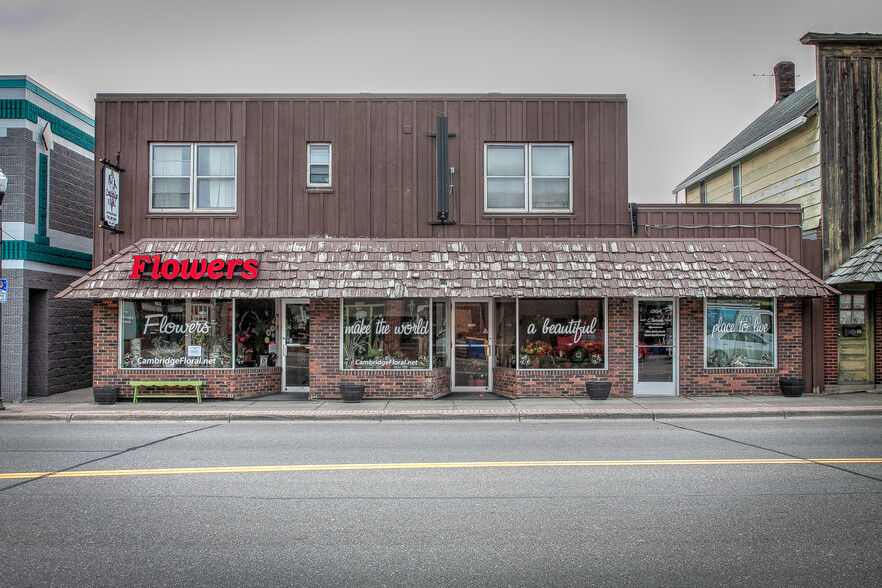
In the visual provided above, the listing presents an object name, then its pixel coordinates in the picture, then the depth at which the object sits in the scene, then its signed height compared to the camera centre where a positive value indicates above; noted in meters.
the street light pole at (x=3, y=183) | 11.32 +2.48
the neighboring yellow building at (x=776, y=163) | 14.50 +4.42
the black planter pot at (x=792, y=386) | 12.73 -1.59
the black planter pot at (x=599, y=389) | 12.52 -1.62
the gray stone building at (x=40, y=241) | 13.04 +1.66
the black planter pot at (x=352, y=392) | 12.52 -1.69
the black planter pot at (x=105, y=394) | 12.30 -1.70
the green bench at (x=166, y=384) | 12.55 -1.53
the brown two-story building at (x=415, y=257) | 12.79 +1.21
